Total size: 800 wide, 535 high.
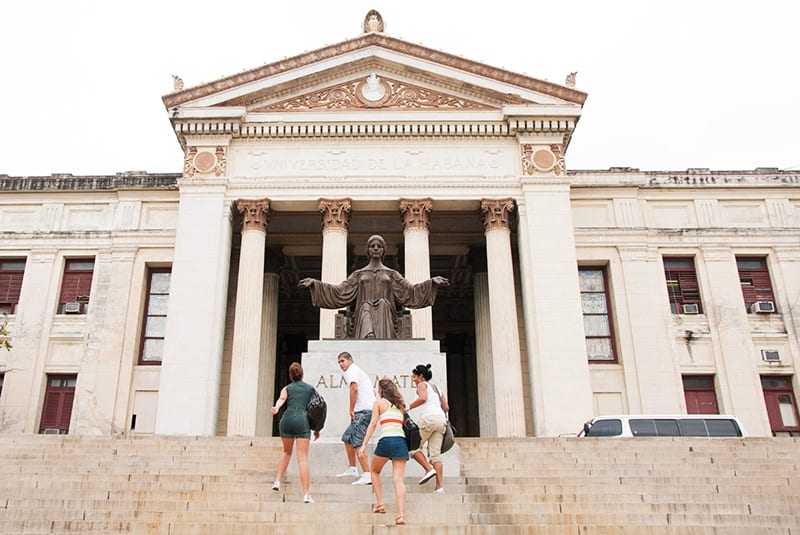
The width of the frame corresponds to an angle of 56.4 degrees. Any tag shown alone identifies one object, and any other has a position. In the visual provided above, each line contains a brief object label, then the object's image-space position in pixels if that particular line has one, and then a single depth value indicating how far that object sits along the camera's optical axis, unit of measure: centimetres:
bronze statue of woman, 1494
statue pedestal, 1379
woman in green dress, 1039
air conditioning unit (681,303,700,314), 2709
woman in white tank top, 1098
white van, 1919
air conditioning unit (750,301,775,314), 2698
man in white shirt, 1136
